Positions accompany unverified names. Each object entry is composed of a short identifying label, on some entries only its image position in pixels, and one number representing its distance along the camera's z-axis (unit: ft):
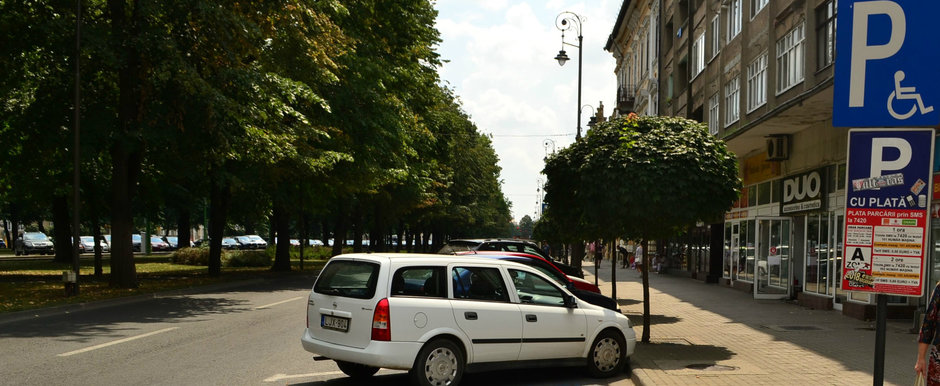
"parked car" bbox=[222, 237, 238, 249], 240.12
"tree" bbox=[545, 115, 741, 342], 39.52
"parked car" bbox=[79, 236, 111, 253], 205.77
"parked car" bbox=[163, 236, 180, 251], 246.12
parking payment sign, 17.29
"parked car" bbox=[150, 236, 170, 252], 235.20
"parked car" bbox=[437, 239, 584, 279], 76.84
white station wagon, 27.50
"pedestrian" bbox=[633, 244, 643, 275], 138.67
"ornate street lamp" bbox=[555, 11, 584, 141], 119.99
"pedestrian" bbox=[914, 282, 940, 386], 18.02
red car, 53.98
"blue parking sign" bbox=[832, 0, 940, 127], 17.31
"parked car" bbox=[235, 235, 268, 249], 249.96
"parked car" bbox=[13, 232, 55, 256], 186.70
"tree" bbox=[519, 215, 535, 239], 594.69
